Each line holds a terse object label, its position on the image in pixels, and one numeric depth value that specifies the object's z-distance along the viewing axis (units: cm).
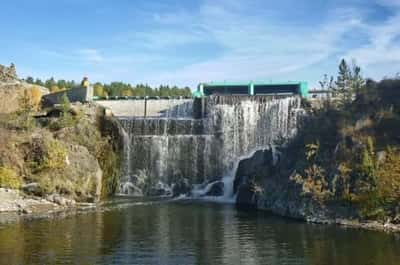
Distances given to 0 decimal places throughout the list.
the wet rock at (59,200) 7844
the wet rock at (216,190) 9141
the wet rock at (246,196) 7971
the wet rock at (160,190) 9544
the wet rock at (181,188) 9475
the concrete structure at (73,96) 11544
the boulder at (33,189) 7912
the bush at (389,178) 6259
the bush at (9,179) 7838
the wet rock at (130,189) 9612
